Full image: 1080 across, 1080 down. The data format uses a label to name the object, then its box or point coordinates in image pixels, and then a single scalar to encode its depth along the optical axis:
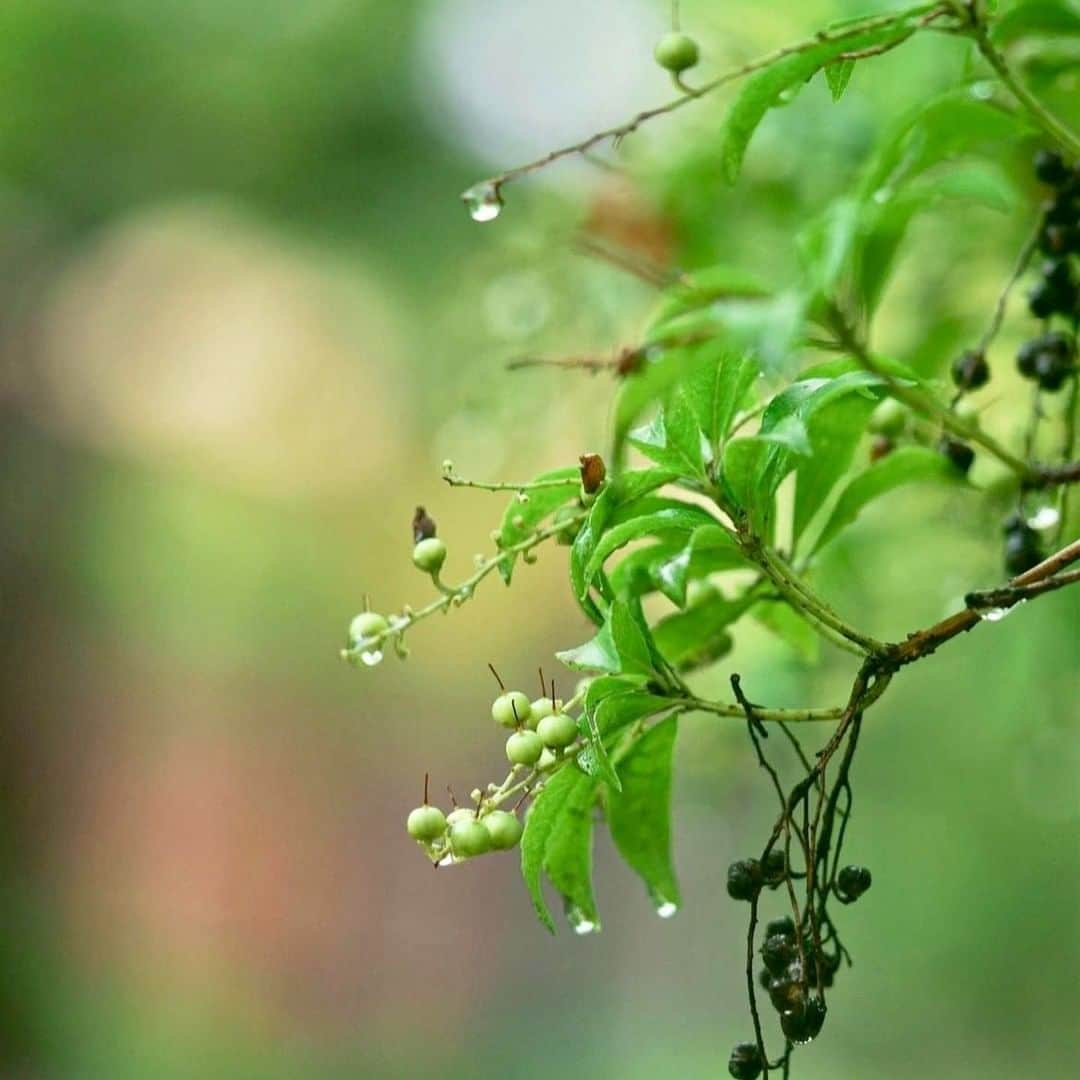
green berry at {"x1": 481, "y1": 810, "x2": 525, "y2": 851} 1.20
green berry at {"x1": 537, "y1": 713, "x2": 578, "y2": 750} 1.20
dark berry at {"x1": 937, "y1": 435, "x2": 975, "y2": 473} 1.25
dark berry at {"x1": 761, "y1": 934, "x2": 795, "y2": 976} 1.20
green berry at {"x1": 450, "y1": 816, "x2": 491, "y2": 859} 1.20
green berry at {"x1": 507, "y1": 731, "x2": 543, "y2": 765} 1.20
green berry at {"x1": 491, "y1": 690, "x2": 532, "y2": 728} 1.20
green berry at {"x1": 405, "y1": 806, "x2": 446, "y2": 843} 1.20
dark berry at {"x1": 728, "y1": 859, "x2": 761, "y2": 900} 1.20
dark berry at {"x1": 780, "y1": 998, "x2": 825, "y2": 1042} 1.19
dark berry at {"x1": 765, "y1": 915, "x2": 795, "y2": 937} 1.20
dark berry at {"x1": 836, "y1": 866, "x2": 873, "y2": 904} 1.21
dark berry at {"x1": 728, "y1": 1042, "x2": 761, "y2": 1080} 1.20
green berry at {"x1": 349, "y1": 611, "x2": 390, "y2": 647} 1.22
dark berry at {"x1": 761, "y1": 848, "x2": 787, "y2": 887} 1.21
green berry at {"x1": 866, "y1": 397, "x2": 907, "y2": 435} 1.26
